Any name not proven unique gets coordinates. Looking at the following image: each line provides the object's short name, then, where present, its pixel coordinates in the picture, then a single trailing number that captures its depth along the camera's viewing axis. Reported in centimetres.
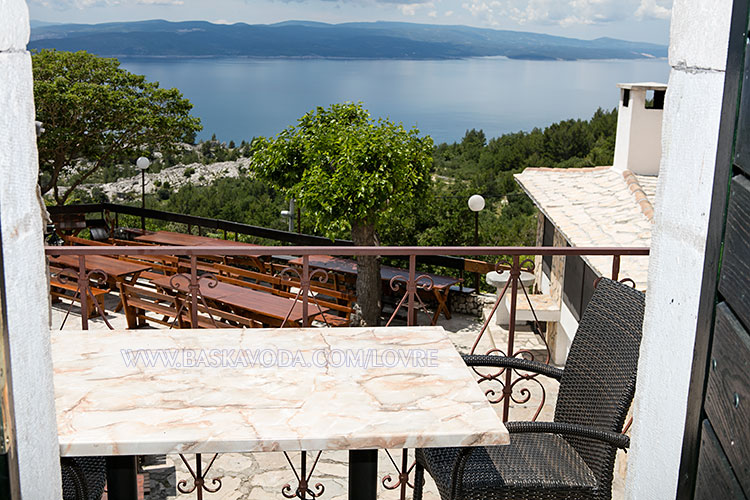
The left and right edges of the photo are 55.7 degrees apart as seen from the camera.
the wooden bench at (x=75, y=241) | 1323
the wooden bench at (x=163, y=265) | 1069
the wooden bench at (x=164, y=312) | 862
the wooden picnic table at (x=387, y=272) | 1097
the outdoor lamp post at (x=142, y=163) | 1595
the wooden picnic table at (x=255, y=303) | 871
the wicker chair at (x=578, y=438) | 221
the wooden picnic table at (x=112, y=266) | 1052
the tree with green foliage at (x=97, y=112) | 2050
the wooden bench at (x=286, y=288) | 909
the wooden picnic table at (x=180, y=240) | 1268
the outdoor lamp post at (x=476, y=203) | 1265
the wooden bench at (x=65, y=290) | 1010
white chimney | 1342
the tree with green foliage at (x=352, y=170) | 1111
